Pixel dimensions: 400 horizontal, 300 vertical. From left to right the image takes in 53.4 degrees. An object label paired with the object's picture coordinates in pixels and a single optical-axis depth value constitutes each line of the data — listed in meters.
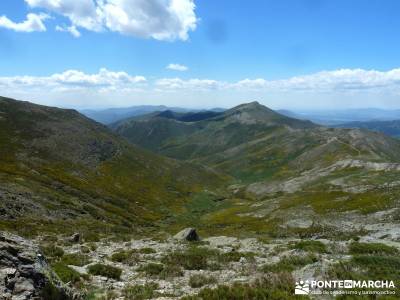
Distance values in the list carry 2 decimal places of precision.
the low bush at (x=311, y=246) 29.43
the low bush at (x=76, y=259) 23.42
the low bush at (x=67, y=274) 18.45
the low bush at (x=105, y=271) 20.89
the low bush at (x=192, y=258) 24.59
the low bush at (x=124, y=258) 25.92
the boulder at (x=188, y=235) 42.16
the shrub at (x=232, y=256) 27.14
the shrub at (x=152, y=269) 22.34
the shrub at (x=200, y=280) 19.20
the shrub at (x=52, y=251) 26.03
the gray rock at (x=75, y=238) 35.26
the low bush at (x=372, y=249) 27.87
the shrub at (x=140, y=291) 16.48
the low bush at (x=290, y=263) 21.72
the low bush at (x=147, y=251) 30.58
